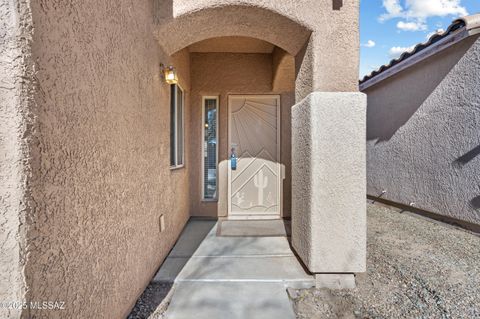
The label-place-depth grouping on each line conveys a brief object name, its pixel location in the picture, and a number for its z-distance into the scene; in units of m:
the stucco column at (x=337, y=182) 2.90
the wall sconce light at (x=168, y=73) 3.46
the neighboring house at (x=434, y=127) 4.43
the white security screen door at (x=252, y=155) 5.80
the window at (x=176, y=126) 4.45
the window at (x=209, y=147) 5.84
